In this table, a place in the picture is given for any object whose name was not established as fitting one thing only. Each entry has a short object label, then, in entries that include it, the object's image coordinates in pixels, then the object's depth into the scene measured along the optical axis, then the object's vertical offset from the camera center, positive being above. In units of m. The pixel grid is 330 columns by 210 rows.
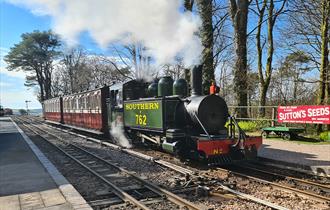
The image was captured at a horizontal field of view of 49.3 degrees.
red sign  12.37 -0.31
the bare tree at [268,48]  19.78 +3.25
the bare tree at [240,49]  18.20 +2.97
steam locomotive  8.92 -0.33
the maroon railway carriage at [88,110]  16.13 +0.09
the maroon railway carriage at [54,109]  27.27 +0.23
